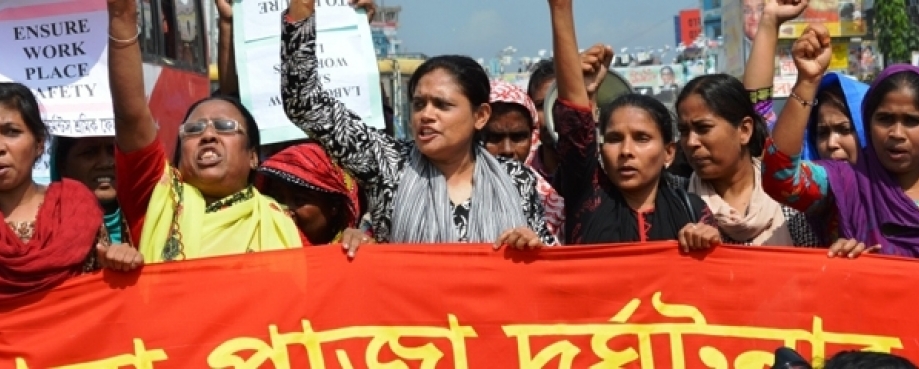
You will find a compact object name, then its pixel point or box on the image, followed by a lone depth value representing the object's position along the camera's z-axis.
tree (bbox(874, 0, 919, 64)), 48.50
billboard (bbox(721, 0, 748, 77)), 59.34
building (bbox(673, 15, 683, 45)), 133.50
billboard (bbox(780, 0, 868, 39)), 60.94
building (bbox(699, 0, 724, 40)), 107.50
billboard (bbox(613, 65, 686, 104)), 76.06
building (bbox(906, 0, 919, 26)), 57.34
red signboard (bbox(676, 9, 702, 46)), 132.00
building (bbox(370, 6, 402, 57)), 61.61
